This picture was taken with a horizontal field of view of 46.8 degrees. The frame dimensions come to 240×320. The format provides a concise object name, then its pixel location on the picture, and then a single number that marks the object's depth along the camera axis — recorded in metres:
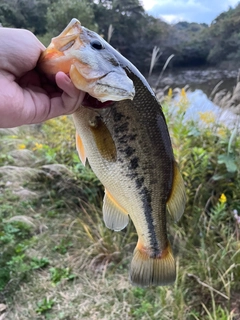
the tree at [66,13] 9.02
